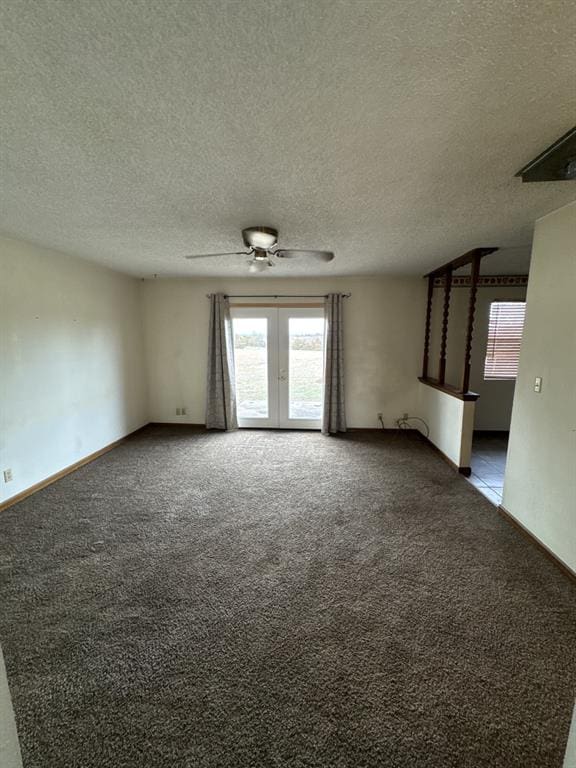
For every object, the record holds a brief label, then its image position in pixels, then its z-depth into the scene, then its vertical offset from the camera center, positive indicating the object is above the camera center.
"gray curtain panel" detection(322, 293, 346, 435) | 4.47 -0.50
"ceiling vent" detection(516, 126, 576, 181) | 1.40 +0.86
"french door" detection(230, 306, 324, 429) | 4.65 -0.45
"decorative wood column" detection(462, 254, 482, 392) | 3.18 +0.15
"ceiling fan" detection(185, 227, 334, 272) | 2.36 +0.72
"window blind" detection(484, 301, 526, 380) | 4.53 -0.04
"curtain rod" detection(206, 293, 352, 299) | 4.56 +0.60
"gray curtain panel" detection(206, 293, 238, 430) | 4.61 -0.51
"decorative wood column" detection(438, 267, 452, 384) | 3.82 +0.16
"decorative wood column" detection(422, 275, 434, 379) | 4.34 +0.11
